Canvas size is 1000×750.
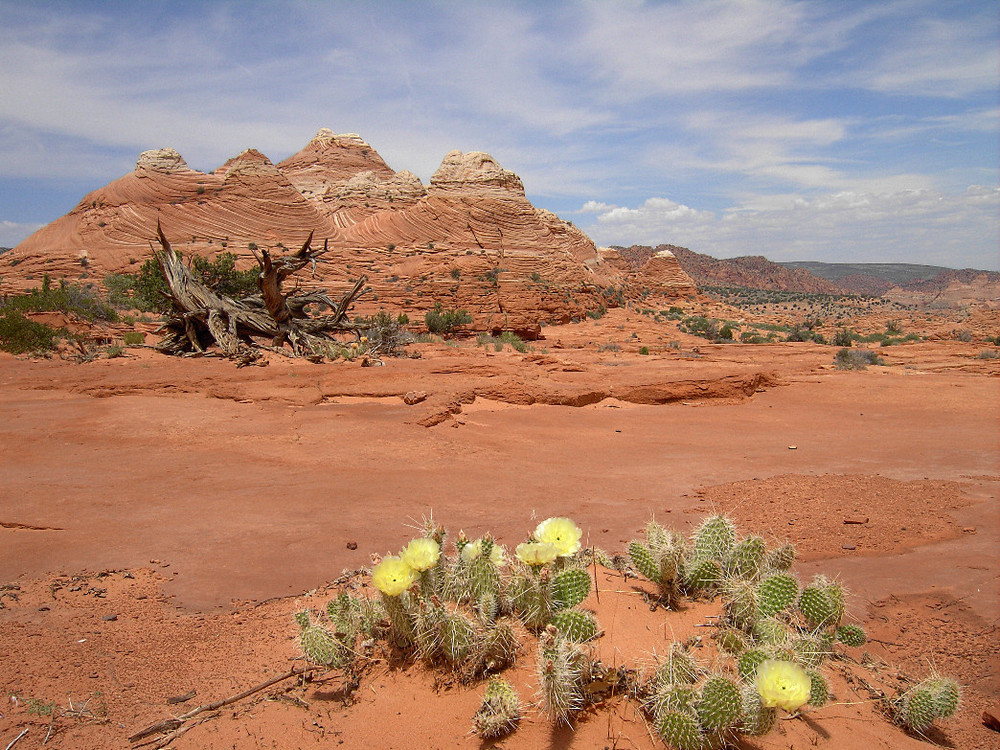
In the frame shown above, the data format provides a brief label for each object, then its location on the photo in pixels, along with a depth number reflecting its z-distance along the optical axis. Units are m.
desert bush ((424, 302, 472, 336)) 22.58
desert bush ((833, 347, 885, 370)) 15.54
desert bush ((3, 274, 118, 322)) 16.16
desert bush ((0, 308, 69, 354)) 13.49
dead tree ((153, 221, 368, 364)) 14.35
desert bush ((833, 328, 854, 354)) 22.12
